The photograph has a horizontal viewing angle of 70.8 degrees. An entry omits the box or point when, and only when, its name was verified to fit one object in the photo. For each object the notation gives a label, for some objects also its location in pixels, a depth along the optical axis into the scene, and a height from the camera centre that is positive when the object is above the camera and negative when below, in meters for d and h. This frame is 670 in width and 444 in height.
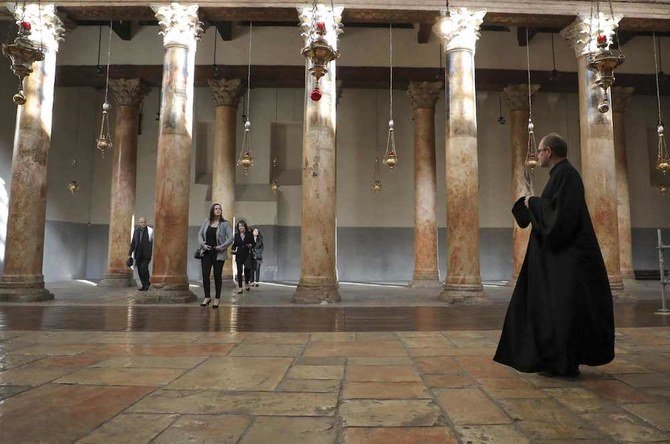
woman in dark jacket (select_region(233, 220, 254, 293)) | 11.00 +0.22
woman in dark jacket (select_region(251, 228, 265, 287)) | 13.59 +0.30
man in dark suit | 10.59 +0.30
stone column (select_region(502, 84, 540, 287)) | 14.19 +4.15
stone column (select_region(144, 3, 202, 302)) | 9.12 +2.02
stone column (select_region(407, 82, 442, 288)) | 13.77 +2.29
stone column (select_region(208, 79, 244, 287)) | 14.31 +3.68
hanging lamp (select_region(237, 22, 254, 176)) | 13.67 +2.93
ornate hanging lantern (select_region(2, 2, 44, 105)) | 7.13 +3.12
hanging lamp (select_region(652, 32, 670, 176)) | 13.05 +2.86
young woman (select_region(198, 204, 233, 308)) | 7.46 +0.30
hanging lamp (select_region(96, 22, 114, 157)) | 11.45 +3.13
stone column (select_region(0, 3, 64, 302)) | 9.27 +1.64
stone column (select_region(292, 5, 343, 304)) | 9.04 +1.34
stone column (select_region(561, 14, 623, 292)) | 9.81 +2.24
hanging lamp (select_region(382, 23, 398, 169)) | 11.22 +2.46
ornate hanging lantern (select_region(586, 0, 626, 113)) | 7.54 +3.24
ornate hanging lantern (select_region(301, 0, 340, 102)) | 6.83 +3.04
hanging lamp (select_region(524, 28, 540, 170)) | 12.88 +2.92
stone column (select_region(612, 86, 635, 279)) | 14.70 +2.98
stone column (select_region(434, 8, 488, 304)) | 9.47 +2.02
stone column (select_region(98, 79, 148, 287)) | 13.70 +2.40
